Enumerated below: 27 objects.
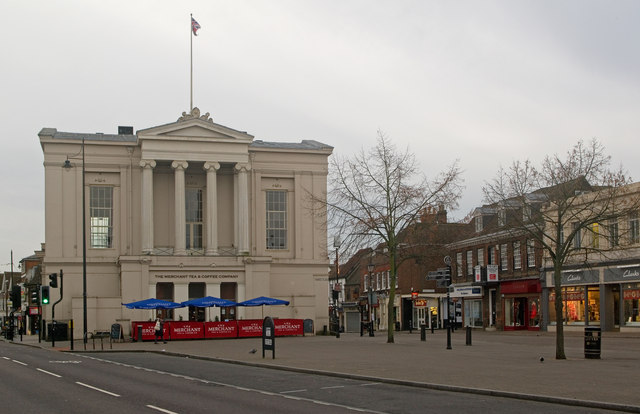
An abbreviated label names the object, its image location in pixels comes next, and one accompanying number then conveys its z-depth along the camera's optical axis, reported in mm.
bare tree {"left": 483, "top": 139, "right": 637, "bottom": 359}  27188
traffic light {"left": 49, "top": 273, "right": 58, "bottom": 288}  43562
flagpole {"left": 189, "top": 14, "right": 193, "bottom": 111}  63156
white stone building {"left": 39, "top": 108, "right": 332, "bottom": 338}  58562
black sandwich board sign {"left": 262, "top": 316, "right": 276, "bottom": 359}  28969
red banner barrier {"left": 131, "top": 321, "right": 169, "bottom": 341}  48803
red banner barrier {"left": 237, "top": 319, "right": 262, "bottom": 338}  51625
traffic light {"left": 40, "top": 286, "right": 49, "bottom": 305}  42816
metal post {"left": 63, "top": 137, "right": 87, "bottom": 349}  46156
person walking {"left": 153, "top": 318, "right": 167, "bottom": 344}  46438
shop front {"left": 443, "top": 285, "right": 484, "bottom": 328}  66750
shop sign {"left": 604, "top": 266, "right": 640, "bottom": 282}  47188
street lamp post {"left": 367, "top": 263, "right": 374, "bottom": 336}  51775
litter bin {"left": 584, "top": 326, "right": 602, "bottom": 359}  26706
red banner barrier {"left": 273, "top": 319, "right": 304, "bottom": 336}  52662
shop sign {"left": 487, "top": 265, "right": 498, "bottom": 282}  62969
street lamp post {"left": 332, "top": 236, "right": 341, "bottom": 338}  41981
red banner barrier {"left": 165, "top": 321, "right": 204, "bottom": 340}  49906
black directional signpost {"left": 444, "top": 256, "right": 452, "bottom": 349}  34938
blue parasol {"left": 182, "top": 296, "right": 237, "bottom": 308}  52031
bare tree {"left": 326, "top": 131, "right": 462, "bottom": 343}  41125
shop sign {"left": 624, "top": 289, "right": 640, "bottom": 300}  47562
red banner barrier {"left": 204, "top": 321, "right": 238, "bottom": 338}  50475
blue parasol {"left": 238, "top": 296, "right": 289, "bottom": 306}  52469
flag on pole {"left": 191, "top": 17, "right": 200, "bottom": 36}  60156
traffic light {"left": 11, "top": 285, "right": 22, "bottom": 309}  53719
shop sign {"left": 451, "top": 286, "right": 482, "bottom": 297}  66188
